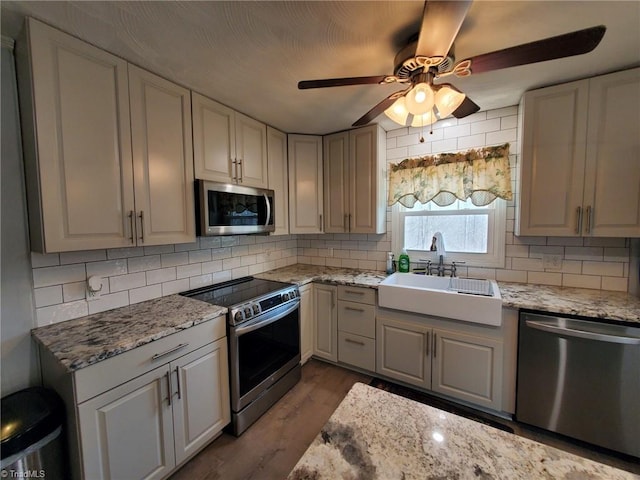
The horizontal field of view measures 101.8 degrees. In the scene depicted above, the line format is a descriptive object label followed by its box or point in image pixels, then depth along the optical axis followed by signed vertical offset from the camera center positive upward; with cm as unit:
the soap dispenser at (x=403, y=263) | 258 -39
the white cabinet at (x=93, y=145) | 121 +43
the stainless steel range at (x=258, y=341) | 172 -86
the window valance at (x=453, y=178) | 217 +42
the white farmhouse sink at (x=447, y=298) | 178 -56
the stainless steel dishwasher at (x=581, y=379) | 149 -96
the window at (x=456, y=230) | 230 -6
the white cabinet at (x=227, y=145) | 186 +64
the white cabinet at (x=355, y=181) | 255 +44
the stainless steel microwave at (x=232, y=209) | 182 +13
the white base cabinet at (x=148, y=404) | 113 -90
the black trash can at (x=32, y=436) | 104 -87
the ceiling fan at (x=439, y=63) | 89 +68
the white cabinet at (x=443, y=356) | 184 -101
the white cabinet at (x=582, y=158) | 166 +44
